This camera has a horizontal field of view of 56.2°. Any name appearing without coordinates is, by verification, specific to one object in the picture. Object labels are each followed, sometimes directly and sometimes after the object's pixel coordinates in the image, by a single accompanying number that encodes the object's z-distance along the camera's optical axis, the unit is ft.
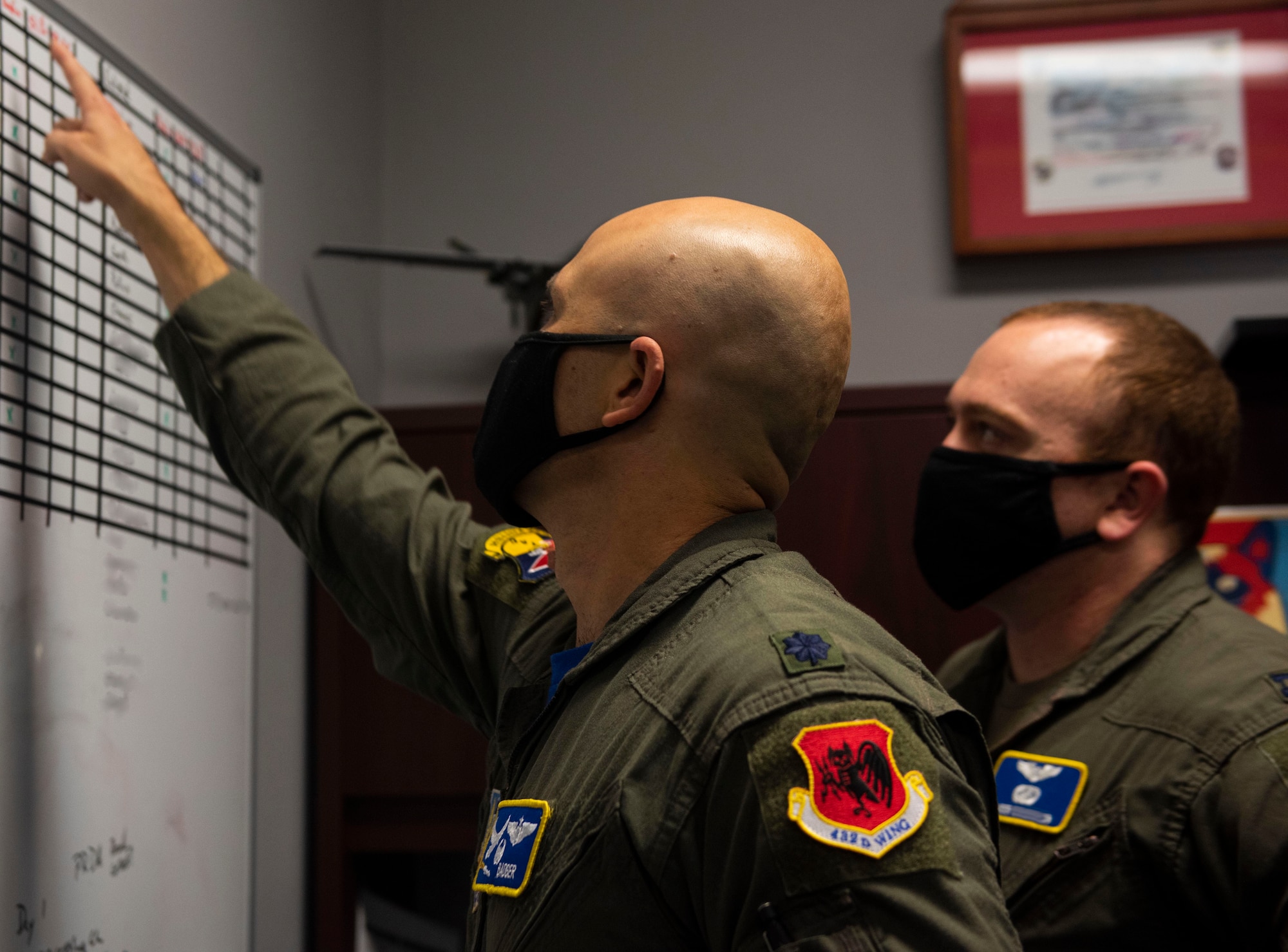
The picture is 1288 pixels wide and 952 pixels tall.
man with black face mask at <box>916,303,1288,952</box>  3.99
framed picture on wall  7.35
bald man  2.43
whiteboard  3.92
